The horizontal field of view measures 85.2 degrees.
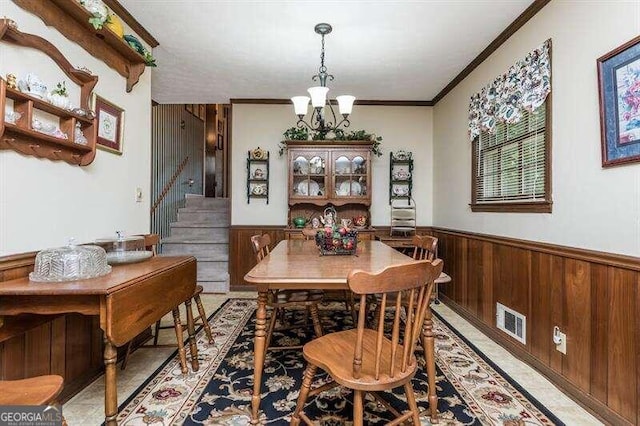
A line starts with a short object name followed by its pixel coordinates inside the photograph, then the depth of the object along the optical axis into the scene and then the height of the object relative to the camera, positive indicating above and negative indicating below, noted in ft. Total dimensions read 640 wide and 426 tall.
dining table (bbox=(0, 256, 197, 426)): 4.63 -1.18
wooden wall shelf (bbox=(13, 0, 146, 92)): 6.11 +3.73
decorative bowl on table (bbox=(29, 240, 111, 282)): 5.13 -0.73
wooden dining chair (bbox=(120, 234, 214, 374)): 7.23 -2.29
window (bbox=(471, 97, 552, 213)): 7.74 +1.32
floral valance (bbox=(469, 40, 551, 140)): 7.62 +3.14
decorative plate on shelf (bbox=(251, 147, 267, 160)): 14.88 +2.70
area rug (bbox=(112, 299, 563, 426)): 5.73 -3.28
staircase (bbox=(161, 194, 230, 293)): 15.02 -1.06
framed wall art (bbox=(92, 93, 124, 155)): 7.48 +2.10
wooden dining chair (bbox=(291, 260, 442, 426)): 4.02 -1.87
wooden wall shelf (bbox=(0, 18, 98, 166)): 5.12 +1.69
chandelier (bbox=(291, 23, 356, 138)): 8.49 +2.93
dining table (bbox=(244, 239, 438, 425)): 5.22 -0.93
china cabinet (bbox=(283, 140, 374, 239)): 14.26 +1.76
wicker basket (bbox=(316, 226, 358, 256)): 7.68 -0.55
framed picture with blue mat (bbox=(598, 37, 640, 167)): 5.28 +1.82
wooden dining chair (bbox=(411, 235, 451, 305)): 8.09 -0.66
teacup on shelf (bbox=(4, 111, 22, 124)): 5.10 +1.51
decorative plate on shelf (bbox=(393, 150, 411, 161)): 15.06 +2.65
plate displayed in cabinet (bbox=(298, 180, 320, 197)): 14.58 +1.18
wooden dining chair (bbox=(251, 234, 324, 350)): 7.63 -1.86
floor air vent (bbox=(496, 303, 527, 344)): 8.20 -2.62
